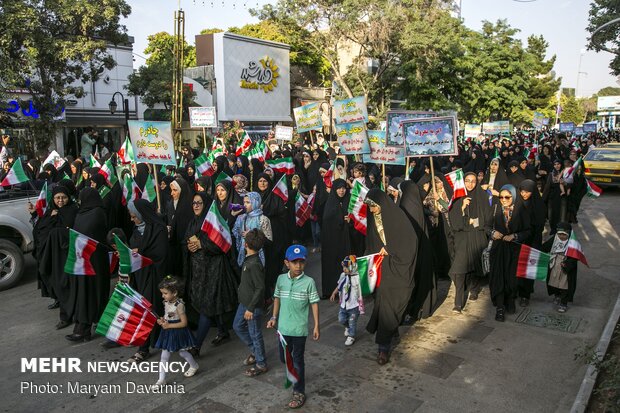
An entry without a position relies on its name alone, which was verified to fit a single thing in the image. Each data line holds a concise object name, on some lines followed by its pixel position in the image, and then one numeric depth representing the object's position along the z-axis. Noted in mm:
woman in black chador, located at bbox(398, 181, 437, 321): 5598
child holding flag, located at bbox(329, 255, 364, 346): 5480
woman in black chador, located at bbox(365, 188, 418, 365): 5113
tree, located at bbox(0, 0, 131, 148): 15406
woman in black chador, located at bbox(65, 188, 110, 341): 5875
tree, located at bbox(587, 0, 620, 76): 24242
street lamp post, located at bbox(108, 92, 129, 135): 20734
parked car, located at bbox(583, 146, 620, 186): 17172
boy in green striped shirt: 4258
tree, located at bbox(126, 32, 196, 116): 25188
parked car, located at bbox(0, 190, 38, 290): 7988
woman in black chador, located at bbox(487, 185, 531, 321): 6383
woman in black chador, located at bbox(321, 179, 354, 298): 7289
